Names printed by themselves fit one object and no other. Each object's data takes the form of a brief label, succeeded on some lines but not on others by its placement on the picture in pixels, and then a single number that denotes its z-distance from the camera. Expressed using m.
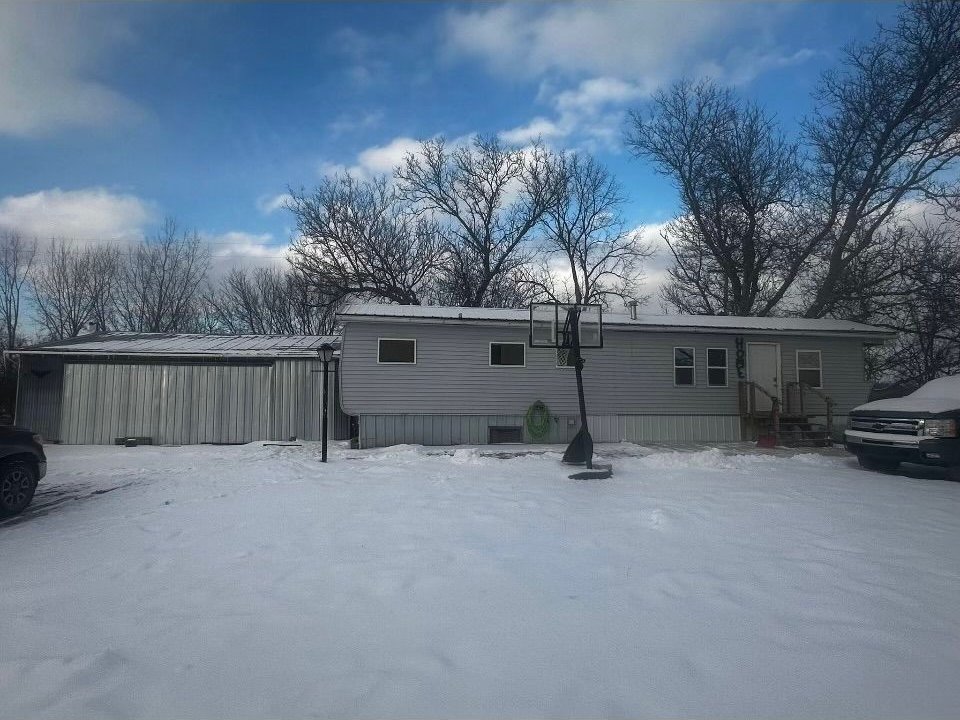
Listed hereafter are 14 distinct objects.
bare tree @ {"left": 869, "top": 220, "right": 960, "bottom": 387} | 16.64
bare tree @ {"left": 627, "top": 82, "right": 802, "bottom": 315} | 21.95
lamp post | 10.64
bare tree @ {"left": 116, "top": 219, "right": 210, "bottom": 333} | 29.16
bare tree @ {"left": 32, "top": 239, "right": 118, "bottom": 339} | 26.92
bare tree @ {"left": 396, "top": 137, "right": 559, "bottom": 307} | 26.61
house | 12.72
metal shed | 13.80
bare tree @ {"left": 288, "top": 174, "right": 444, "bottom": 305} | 24.56
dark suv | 6.09
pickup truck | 8.34
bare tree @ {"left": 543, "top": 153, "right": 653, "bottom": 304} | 27.50
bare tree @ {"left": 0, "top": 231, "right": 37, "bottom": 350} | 25.83
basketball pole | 9.05
